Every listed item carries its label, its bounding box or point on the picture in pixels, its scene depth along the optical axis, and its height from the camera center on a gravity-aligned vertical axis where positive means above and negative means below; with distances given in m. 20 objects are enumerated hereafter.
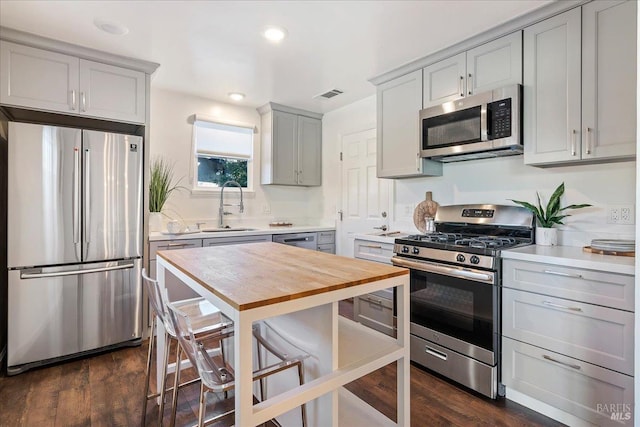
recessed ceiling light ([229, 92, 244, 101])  3.73 +1.34
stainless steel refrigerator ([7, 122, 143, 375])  2.33 -0.25
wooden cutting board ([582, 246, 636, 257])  1.78 -0.23
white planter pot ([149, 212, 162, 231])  3.22 -0.11
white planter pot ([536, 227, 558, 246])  2.22 -0.17
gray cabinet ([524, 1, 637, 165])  1.84 +0.77
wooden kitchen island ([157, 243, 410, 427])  1.01 -0.41
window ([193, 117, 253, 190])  3.93 +0.71
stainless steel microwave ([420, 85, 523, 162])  2.24 +0.64
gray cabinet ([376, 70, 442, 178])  2.89 +0.76
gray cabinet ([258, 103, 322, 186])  4.20 +0.87
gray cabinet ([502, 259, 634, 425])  1.59 -0.68
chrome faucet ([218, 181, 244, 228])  4.00 -0.01
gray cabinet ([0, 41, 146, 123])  2.37 +0.98
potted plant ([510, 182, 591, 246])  2.22 -0.04
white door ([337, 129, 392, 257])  3.76 +0.24
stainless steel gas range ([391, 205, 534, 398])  2.02 -0.55
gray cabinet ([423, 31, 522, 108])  2.28 +1.08
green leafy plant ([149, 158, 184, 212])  3.27 +0.24
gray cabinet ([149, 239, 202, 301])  2.93 -0.49
